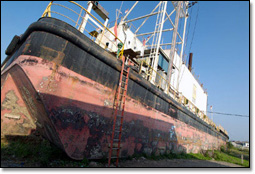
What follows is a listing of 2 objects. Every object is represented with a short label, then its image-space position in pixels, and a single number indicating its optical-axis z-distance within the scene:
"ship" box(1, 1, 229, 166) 3.86
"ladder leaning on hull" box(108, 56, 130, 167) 4.80
